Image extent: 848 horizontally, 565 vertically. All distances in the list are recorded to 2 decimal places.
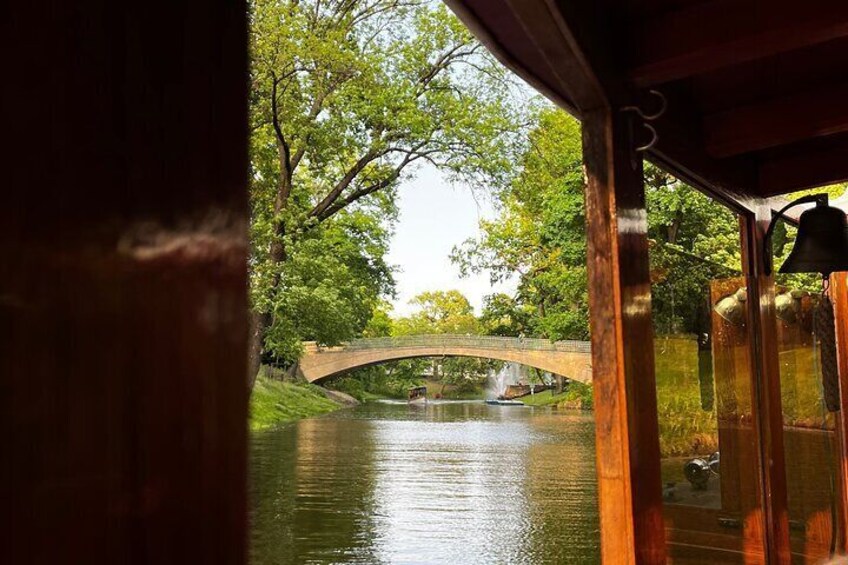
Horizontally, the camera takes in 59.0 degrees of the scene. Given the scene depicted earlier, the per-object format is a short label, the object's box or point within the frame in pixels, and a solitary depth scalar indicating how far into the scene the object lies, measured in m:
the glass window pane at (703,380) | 2.20
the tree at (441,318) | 36.55
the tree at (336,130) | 11.43
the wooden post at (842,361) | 3.48
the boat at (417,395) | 30.38
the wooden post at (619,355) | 1.79
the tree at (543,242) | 14.64
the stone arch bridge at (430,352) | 22.28
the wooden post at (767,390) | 2.87
